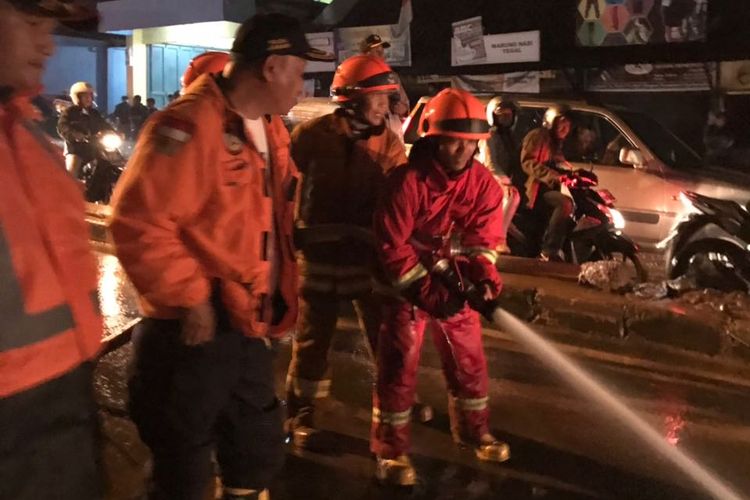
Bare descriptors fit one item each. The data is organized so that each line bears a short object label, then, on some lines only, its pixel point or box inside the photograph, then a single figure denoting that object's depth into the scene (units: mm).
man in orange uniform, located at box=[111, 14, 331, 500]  2385
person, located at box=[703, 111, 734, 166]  13664
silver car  8562
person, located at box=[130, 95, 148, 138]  19969
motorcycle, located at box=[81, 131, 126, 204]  11516
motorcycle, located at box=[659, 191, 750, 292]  6898
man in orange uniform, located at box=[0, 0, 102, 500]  1750
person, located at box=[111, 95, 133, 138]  20219
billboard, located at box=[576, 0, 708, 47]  12656
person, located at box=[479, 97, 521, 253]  7719
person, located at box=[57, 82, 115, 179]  11250
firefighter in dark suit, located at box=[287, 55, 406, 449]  4066
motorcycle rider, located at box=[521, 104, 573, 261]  7789
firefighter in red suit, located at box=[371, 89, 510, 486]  3605
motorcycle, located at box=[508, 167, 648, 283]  7648
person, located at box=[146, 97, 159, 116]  20422
